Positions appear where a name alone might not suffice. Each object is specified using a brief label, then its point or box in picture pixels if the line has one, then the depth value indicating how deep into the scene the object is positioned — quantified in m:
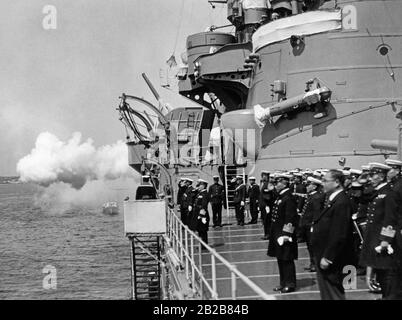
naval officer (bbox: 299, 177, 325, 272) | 7.26
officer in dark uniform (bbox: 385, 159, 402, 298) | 5.57
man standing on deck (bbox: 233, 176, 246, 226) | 14.84
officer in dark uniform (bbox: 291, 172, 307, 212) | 9.73
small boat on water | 61.69
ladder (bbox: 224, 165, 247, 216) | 18.31
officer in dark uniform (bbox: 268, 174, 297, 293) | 6.79
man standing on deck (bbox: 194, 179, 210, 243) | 10.42
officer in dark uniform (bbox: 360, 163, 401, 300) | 5.50
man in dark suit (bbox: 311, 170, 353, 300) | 5.42
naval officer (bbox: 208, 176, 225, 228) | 14.53
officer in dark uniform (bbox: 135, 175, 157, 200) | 17.56
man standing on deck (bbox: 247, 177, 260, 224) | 14.57
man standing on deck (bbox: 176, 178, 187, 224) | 12.62
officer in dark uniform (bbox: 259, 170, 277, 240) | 11.23
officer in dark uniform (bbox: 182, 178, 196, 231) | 11.40
